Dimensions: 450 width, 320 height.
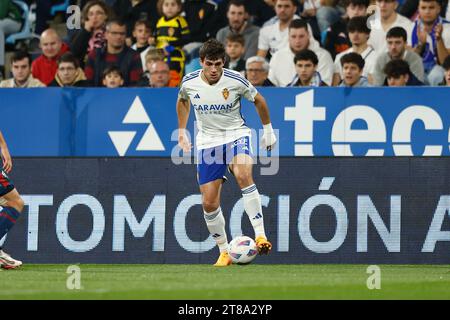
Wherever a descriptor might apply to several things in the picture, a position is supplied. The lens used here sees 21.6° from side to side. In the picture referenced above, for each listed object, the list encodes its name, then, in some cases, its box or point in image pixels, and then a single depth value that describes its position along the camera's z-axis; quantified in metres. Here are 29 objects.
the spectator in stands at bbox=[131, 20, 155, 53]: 19.08
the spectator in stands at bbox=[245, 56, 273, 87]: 17.19
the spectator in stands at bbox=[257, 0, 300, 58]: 18.33
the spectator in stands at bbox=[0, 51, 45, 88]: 18.09
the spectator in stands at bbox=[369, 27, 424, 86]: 17.00
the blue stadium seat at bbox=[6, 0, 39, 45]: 20.66
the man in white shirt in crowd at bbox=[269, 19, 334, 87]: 17.42
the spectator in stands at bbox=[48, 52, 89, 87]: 17.86
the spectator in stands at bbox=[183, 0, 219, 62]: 19.17
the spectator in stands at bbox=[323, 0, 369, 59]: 18.02
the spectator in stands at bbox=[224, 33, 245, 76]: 17.89
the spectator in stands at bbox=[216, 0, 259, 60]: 18.47
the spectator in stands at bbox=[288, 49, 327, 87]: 16.86
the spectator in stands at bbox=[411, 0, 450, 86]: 17.45
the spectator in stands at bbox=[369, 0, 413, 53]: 17.78
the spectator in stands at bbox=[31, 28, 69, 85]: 18.69
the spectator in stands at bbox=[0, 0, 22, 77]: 20.34
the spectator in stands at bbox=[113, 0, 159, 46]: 19.66
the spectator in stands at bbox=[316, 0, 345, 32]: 18.59
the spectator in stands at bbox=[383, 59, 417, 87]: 16.59
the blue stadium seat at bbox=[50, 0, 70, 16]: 20.75
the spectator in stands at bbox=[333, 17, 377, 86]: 17.33
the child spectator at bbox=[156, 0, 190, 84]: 18.91
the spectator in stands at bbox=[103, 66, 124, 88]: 17.77
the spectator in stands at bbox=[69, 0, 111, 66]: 19.06
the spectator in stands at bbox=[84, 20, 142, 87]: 18.27
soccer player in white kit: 13.45
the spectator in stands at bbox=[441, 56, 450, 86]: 16.55
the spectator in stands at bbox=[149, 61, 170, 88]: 17.38
